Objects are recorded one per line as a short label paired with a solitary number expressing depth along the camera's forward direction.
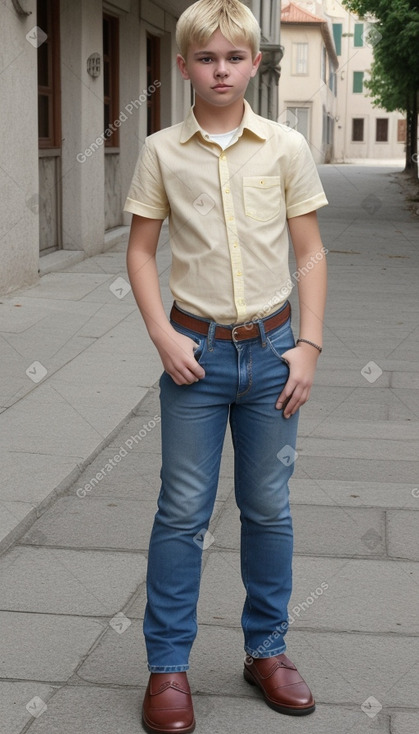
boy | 2.63
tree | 19.33
